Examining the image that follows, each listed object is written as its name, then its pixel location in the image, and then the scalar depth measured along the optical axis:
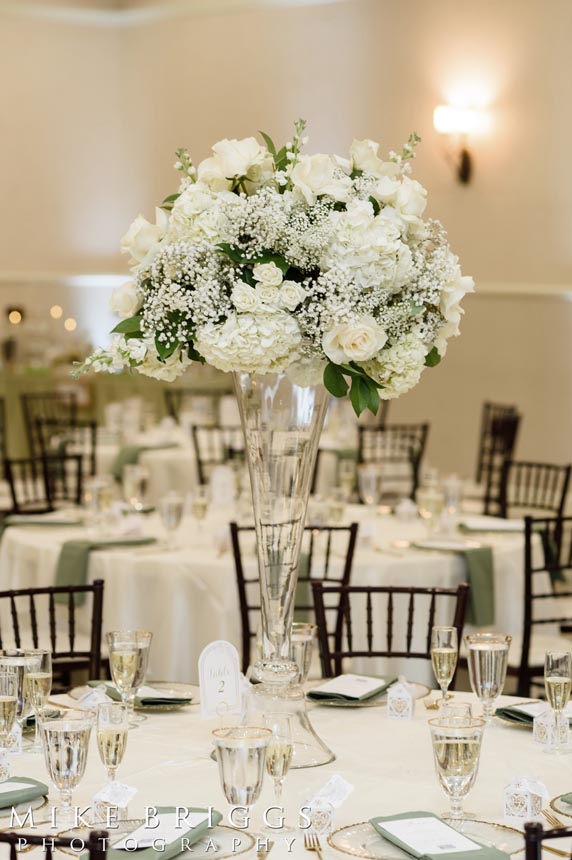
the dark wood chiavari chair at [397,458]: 7.52
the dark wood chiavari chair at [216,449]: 7.12
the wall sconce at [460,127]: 10.03
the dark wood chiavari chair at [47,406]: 10.12
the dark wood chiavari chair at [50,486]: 6.38
